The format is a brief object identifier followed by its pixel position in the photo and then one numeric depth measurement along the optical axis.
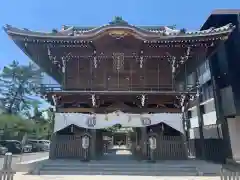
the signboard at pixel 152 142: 8.90
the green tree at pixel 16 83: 26.48
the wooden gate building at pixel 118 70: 9.14
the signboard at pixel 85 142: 9.02
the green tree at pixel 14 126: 20.18
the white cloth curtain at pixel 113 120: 9.23
